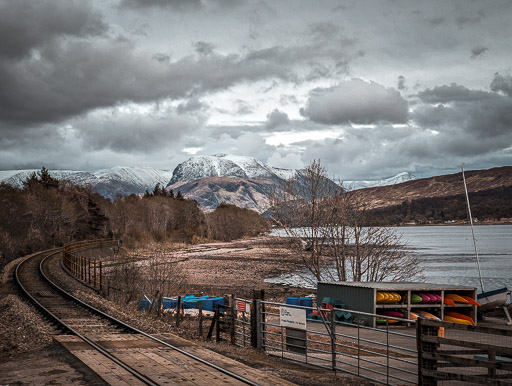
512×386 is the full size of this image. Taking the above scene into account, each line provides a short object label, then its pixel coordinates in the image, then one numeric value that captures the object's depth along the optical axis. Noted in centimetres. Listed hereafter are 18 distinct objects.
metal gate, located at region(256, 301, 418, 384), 1330
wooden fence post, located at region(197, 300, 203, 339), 1838
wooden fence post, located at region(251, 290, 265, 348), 1573
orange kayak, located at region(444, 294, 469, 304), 2441
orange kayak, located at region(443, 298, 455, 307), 2412
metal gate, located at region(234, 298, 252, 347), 1675
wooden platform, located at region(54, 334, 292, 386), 1131
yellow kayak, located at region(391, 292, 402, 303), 2302
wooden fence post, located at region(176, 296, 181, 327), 1955
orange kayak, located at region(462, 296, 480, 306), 2414
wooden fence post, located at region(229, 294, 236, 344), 1683
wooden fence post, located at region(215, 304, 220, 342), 1762
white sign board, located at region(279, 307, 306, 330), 1424
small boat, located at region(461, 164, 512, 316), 2784
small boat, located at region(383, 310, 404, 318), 2354
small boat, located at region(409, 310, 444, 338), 2359
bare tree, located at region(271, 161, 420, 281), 3030
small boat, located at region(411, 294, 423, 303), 2370
